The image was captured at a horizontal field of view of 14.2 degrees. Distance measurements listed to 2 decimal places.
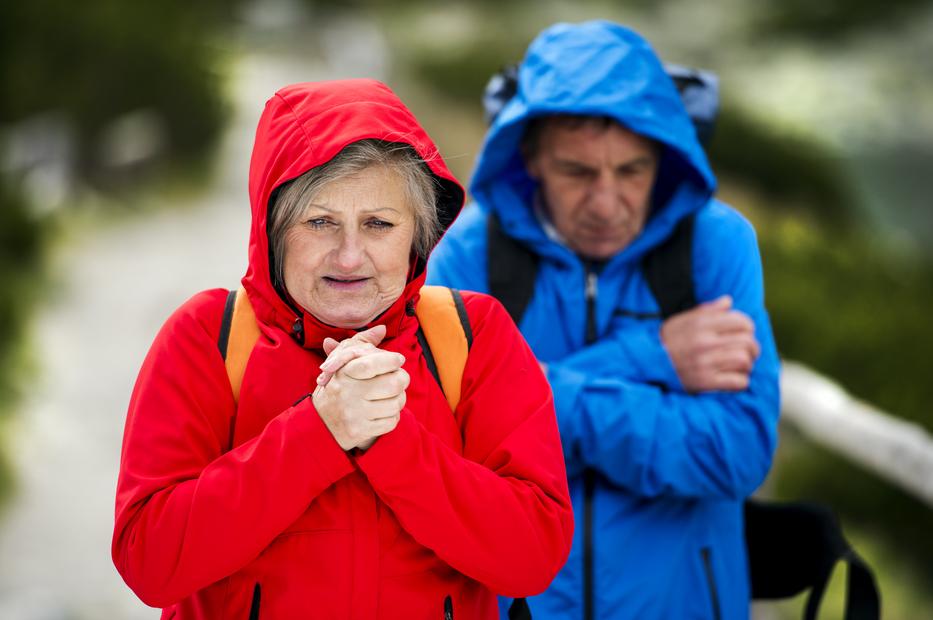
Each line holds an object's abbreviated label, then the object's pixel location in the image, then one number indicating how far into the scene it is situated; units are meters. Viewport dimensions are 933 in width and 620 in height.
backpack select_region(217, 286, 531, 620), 3.85
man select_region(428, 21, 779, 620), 4.18
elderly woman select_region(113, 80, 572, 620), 3.75
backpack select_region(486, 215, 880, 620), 4.26
